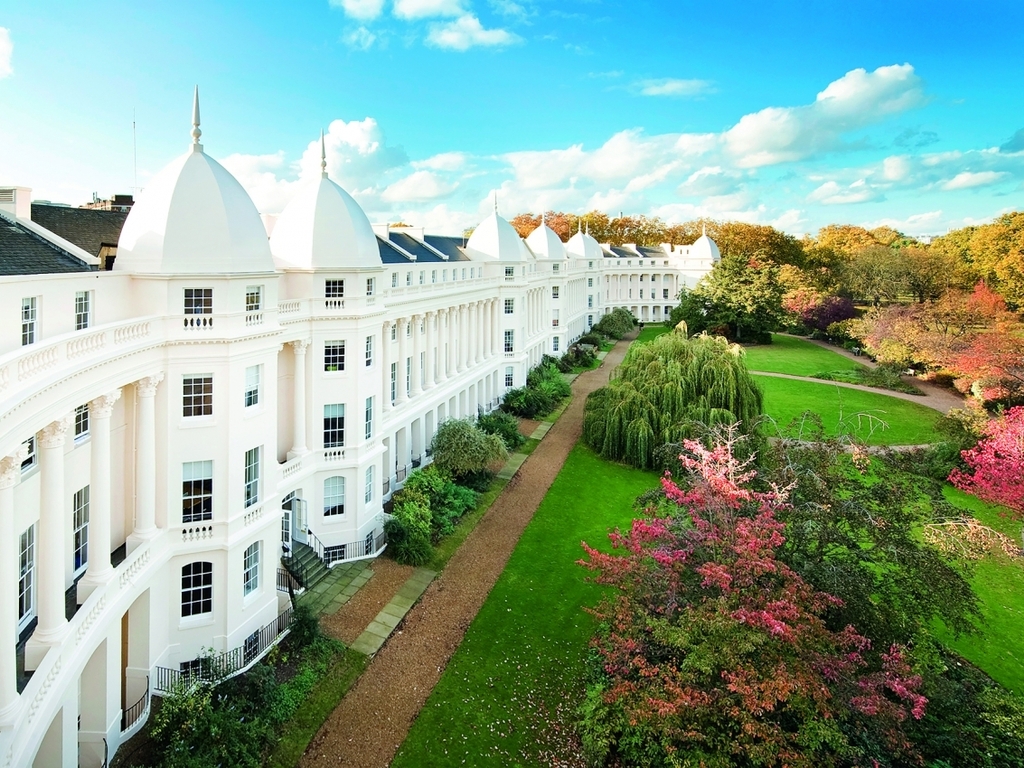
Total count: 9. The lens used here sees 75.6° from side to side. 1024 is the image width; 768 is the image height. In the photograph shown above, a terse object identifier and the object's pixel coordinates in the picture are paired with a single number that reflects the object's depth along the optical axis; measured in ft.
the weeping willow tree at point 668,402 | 135.74
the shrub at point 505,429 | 147.54
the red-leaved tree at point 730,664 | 49.26
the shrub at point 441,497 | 104.97
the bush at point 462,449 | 120.16
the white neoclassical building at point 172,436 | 47.11
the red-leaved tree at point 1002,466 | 103.09
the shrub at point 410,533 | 95.40
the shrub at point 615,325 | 306.76
